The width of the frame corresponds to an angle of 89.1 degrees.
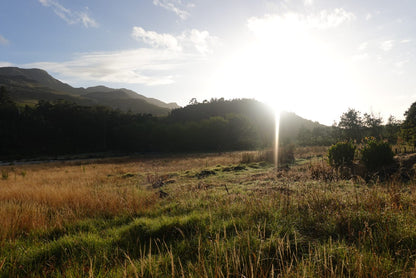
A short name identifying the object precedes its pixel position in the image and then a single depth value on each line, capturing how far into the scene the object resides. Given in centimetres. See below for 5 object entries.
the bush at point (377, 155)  924
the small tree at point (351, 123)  3805
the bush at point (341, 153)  1071
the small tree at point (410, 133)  1307
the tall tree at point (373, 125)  3391
